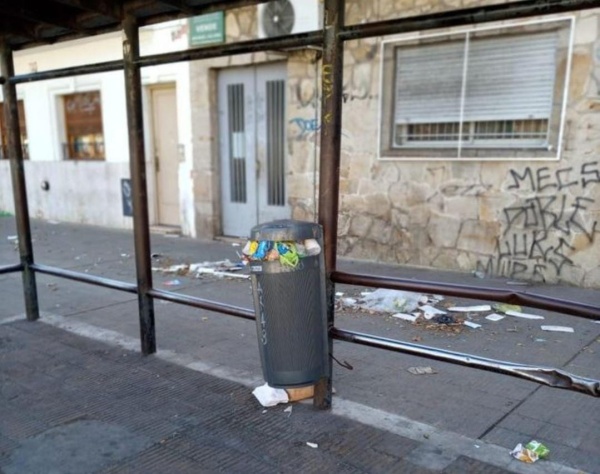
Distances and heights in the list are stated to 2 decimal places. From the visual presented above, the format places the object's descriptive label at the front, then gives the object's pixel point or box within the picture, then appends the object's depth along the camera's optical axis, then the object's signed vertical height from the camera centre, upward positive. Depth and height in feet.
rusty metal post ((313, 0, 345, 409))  9.32 +0.21
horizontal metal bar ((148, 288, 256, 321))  10.89 -3.43
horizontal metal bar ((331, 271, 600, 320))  7.32 -2.21
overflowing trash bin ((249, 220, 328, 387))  9.08 -2.75
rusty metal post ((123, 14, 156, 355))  12.28 -0.85
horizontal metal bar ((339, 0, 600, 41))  7.34 +1.91
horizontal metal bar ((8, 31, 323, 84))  9.78 +1.86
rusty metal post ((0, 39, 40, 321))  15.21 -0.80
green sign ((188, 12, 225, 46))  27.32 +5.89
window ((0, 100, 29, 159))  41.17 +1.30
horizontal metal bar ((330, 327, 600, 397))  7.62 -3.34
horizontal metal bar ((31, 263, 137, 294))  13.39 -3.53
